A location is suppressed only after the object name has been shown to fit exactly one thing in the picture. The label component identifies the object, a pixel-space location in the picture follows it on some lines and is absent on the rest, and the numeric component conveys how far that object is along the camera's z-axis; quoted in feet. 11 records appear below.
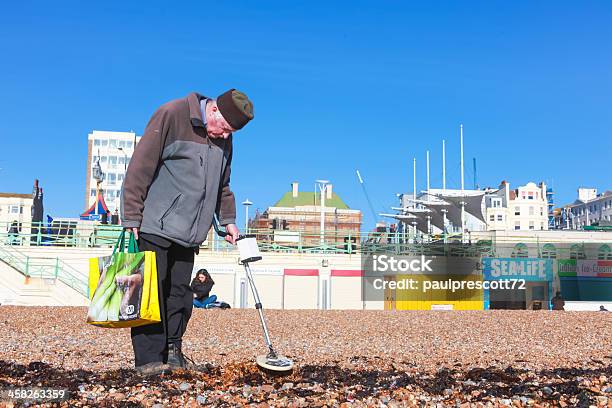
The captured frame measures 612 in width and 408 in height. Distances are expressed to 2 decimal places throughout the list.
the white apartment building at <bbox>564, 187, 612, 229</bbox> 379.76
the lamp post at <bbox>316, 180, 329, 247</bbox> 162.30
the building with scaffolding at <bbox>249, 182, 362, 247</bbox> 310.45
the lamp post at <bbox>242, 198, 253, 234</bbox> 140.77
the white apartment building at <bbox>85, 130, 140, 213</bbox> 326.85
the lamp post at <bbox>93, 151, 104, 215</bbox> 135.13
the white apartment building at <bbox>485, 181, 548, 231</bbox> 351.46
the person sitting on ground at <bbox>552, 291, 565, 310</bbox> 80.74
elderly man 11.91
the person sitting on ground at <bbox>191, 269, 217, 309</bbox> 53.42
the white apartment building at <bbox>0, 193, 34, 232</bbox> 293.84
